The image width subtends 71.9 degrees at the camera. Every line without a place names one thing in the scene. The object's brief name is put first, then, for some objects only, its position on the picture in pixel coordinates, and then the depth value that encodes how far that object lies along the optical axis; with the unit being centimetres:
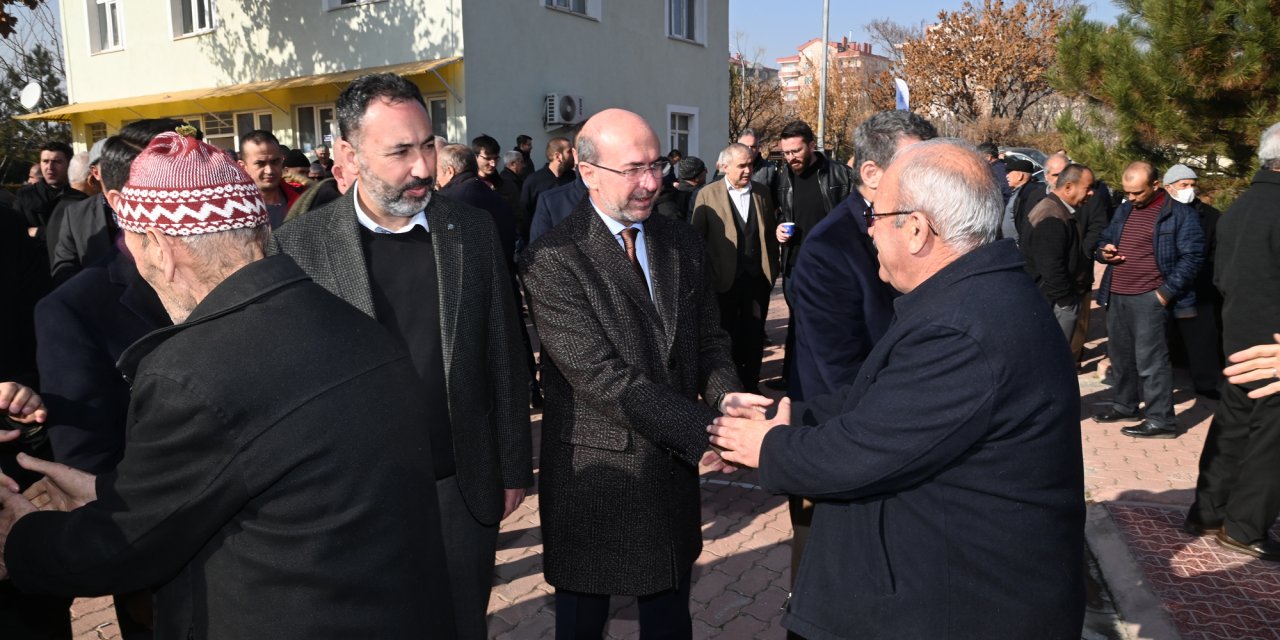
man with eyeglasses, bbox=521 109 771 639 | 287
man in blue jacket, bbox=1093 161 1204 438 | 675
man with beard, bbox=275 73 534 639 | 277
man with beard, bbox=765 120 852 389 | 771
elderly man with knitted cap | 164
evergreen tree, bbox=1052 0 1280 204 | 763
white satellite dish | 1356
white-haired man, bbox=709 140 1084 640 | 194
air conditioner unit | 1641
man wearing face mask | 750
